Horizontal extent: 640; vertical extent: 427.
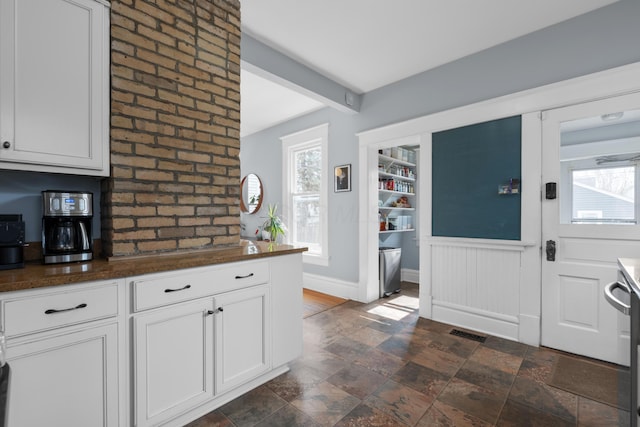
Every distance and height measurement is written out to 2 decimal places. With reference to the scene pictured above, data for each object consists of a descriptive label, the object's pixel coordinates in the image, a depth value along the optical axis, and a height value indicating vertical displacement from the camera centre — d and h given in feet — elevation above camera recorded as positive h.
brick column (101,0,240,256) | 5.60 +1.84
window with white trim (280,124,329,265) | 14.34 +1.21
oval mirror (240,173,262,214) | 18.07 +1.20
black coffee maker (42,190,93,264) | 4.81 -0.23
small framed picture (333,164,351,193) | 13.12 +1.57
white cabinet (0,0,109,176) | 4.46 +2.08
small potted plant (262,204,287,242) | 15.62 -0.83
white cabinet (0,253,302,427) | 3.82 -2.13
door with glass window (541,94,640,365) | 7.36 -0.10
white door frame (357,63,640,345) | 7.57 +2.59
